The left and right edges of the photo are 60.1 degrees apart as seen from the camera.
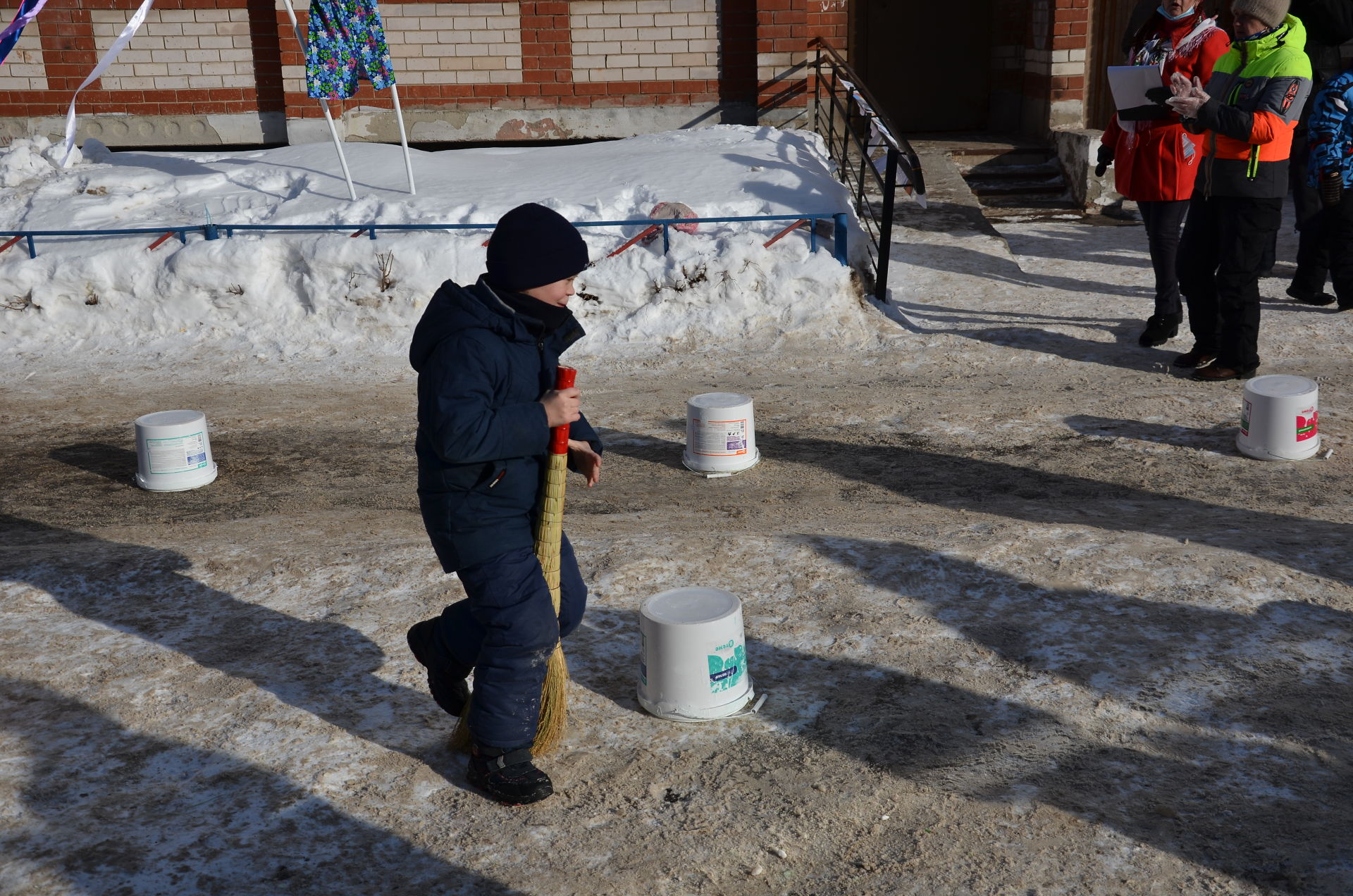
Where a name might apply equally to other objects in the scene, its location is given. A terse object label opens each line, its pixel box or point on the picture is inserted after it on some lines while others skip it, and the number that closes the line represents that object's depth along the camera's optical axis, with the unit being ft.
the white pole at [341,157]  31.31
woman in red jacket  24.18
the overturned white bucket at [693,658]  12.01
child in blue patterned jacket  25.72
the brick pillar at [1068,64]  42.34
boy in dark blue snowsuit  10.00
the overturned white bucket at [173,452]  19.94
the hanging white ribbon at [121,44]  29.50
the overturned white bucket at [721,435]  19.97
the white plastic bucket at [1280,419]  18.95
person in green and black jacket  21.27
